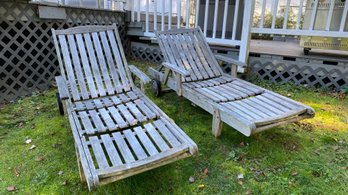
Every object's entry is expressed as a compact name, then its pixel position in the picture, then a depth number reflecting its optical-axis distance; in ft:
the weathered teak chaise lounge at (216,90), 8.10
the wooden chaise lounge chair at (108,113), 6.08
